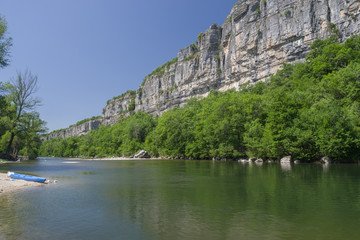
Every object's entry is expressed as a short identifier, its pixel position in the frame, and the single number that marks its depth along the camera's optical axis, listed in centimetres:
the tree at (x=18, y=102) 4744
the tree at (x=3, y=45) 2564
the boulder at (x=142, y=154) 7192
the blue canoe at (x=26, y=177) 1692
